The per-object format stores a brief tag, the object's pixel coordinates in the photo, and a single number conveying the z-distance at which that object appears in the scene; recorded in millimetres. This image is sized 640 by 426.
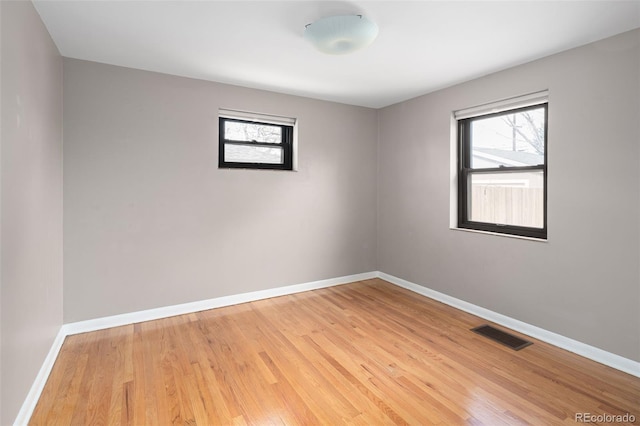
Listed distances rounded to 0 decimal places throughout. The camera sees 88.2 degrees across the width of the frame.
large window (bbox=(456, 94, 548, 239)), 3041
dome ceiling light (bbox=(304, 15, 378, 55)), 2160
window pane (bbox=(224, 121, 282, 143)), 3816
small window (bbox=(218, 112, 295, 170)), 3783
